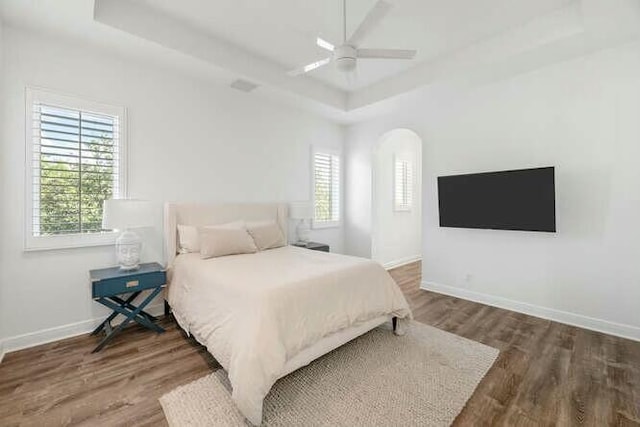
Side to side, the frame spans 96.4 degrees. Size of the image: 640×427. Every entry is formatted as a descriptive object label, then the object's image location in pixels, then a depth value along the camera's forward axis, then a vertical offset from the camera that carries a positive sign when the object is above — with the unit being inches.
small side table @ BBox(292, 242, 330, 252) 172.0 -19.0
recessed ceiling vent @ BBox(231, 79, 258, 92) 142.4 +66.7
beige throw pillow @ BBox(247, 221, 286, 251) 141.2 -9.8
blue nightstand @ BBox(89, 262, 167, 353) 100.0 -26.8
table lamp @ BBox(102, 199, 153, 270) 103.6 -2.5
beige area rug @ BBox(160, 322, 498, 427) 68.4 -48.1
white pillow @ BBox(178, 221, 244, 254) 128.6 -10.8
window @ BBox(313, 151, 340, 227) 200.5 +19.2
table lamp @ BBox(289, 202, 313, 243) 172.9 -0.3
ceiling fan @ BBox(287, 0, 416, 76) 87.6 +52.5
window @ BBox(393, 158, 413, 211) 235.1 +24.6
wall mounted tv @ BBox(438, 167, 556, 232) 122.0 +6.7
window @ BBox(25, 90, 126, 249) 102.5 +18.2
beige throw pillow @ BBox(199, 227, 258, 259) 120.0 -11.8
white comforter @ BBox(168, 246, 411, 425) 68.2 -27.3
